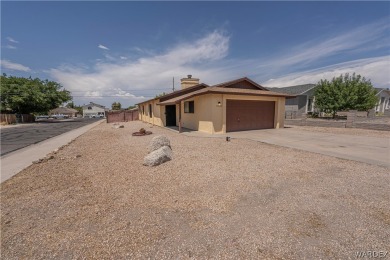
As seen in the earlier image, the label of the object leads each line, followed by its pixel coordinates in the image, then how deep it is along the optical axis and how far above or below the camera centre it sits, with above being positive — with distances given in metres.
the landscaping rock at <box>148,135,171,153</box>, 7.60 -1.35
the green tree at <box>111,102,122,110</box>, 86.89 +1.89
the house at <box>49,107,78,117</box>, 81.87 -0.59
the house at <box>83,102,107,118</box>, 88.19 +0.17
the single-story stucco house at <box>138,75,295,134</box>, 13.11 +0.04
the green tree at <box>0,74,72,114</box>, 31.63 +2.84
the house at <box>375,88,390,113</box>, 35.08 +1.31
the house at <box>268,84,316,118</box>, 29.08 +1.12
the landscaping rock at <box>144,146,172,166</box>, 6.29 -1.63
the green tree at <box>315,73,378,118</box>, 21.98 +1.55
